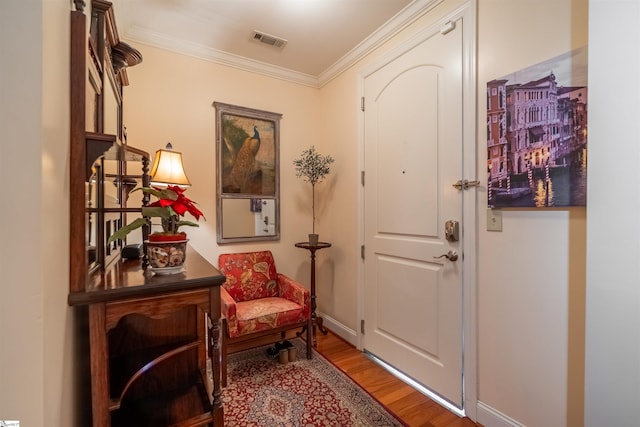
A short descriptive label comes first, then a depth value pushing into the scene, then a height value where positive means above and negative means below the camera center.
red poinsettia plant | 1.14 +0.00
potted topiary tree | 2.79 +0.45
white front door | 1.79 +0.01
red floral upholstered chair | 2.06 -0.78
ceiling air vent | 2.35 +1.47
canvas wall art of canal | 1.25 +0.37
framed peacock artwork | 2.67 +0.37
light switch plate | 1.57 -0.05
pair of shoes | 2.35 -1.16
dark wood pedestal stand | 2.68 -0.66
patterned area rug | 1.66 -1.22
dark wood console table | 0.96 -0.60
